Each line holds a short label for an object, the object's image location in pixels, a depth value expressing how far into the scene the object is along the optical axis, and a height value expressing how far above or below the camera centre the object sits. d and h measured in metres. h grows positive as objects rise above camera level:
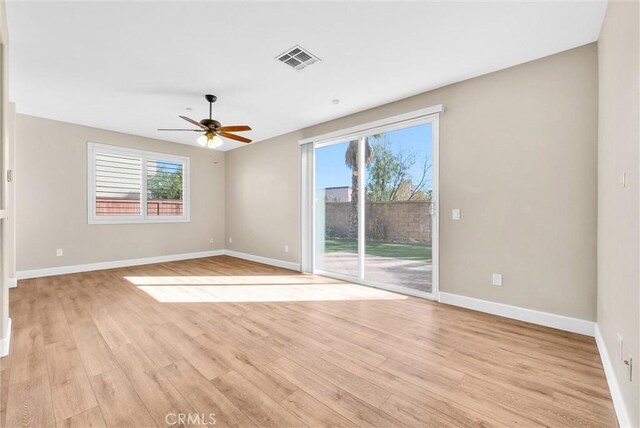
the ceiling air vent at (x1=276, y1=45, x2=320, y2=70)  2.63 +1.56
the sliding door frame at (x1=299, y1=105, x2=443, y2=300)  3.44 +0.42
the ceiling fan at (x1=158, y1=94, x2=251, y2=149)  3.45 +1.08
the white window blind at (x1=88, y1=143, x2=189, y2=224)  5.11 +0.56
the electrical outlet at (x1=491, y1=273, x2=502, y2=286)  2.95 -0.70
